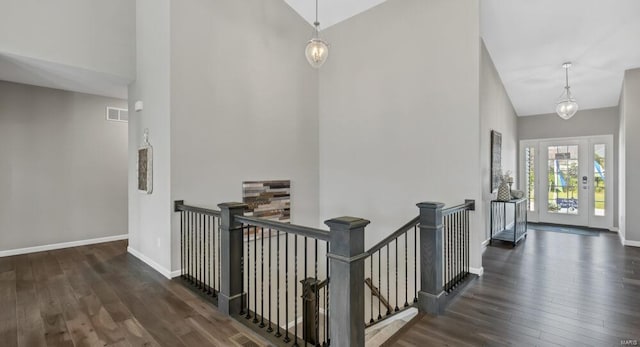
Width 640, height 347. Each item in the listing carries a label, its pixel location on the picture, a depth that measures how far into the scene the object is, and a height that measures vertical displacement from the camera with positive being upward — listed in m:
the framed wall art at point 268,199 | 4.65 -0.42
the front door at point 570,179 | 6.46 -0.18
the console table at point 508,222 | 5.19 -0.98
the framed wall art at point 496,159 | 4.83 +0.22
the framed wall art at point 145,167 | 4.15 +0.09
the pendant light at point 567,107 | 4.88 +1.06
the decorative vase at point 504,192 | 5.12 -0.35
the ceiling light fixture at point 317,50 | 3.94 +1.60
